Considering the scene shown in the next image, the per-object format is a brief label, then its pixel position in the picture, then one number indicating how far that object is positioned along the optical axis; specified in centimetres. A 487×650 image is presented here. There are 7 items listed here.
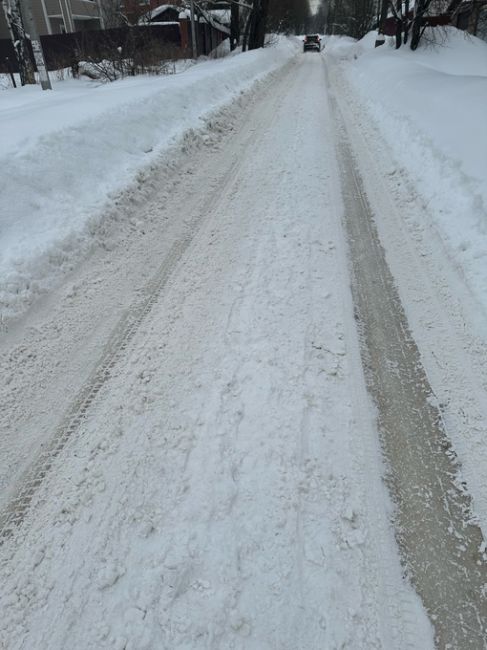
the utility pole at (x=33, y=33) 972
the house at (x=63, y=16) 3381
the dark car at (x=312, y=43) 3700
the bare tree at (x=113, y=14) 2973
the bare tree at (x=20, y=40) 1537
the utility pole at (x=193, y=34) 2228
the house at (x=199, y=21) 2738
